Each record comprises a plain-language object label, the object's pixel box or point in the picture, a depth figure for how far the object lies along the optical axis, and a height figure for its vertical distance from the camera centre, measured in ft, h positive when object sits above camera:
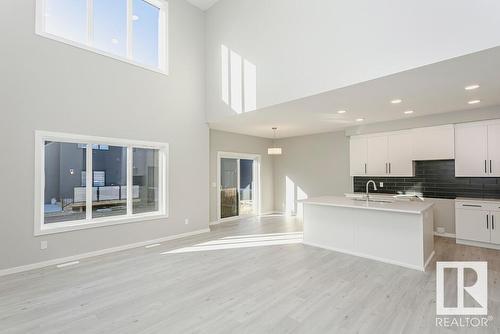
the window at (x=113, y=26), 13.80 +9.02
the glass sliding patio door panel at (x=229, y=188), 25.24 -1.78
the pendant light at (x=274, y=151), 21.80 +1.75
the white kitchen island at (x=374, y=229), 12.33 -3.27
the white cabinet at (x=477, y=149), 16.26 +1.38
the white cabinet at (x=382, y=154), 19.97 +1.36
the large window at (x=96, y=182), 13.58 -0.61
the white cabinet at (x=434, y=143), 17.89 +2.03
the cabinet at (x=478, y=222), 15.34 -3.32
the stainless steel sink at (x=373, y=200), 15.52 -1.90
